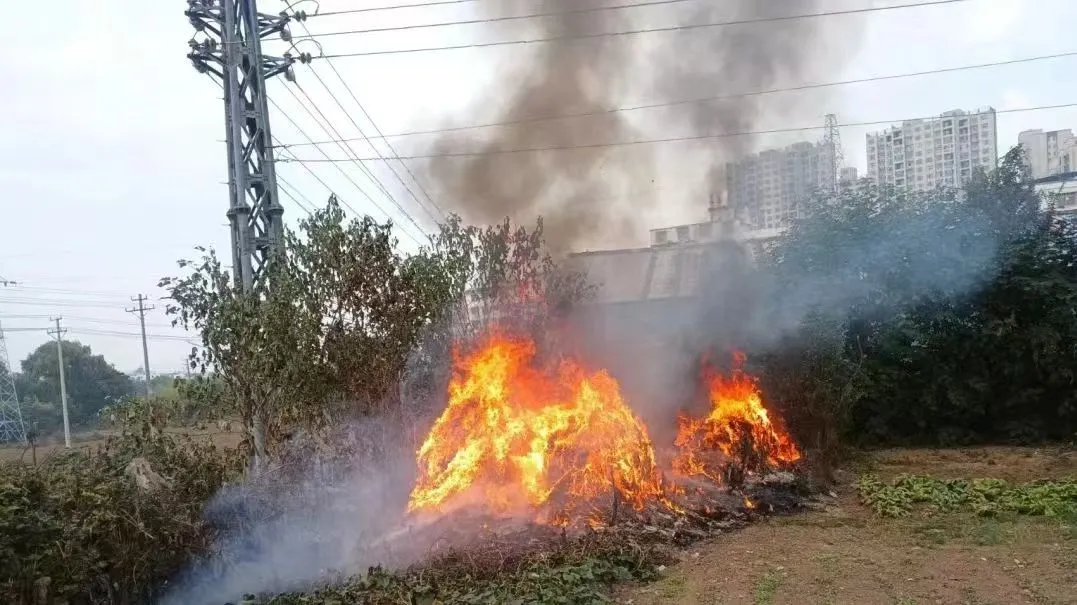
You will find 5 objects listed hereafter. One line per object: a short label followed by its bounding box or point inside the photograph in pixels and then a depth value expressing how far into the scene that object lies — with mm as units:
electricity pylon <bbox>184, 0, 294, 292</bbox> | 11891
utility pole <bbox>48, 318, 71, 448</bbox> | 36616
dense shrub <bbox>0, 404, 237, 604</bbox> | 7285
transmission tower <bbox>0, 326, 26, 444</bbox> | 41906
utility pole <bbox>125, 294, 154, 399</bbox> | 49312
